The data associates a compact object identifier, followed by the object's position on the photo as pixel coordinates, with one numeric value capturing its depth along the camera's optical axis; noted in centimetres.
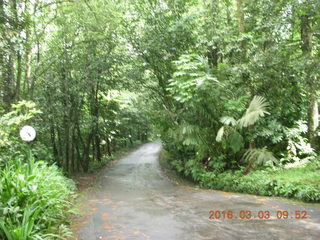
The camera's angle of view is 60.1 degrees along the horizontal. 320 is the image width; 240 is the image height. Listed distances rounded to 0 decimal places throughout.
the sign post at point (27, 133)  658
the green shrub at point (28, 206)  410
